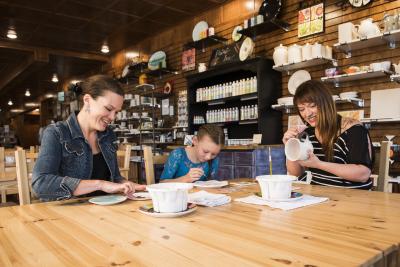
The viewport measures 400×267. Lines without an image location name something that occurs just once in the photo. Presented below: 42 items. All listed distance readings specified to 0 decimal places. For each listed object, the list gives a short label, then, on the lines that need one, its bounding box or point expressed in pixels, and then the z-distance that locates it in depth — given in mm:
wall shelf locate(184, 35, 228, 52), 5976
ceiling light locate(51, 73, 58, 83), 11853
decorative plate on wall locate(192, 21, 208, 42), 6441
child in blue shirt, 2227
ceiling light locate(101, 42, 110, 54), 8657
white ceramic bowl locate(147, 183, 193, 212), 1071
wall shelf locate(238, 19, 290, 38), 4820
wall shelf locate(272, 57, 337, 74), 4344
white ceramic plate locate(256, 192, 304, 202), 1283
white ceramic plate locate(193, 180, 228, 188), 1759
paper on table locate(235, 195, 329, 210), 1201
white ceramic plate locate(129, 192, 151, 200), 1437
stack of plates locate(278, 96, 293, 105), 4637
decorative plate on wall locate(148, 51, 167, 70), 7555
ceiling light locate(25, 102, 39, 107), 18780
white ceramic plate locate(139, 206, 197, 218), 1058
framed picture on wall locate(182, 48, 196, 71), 6843
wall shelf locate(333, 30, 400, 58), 3604
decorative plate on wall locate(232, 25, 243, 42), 5727
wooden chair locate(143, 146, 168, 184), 2041
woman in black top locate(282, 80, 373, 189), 1838
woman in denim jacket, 1422
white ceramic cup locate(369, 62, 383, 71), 3704
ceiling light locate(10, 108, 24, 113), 21672
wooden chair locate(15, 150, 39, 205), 1607
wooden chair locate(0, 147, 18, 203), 2857
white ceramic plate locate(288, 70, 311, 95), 4695
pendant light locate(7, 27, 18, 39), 7211
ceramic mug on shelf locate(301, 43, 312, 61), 4324
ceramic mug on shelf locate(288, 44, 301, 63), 4469
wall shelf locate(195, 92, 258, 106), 5242
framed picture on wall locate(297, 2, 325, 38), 4516
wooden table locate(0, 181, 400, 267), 705
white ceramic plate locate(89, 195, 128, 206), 1320
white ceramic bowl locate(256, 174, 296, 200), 1274
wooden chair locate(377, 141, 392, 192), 1900
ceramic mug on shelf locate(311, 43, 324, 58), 4219
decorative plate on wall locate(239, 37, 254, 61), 5281
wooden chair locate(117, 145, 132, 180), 3577
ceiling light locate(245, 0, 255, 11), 5547
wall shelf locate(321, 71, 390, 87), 3809
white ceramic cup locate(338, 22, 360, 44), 3947
